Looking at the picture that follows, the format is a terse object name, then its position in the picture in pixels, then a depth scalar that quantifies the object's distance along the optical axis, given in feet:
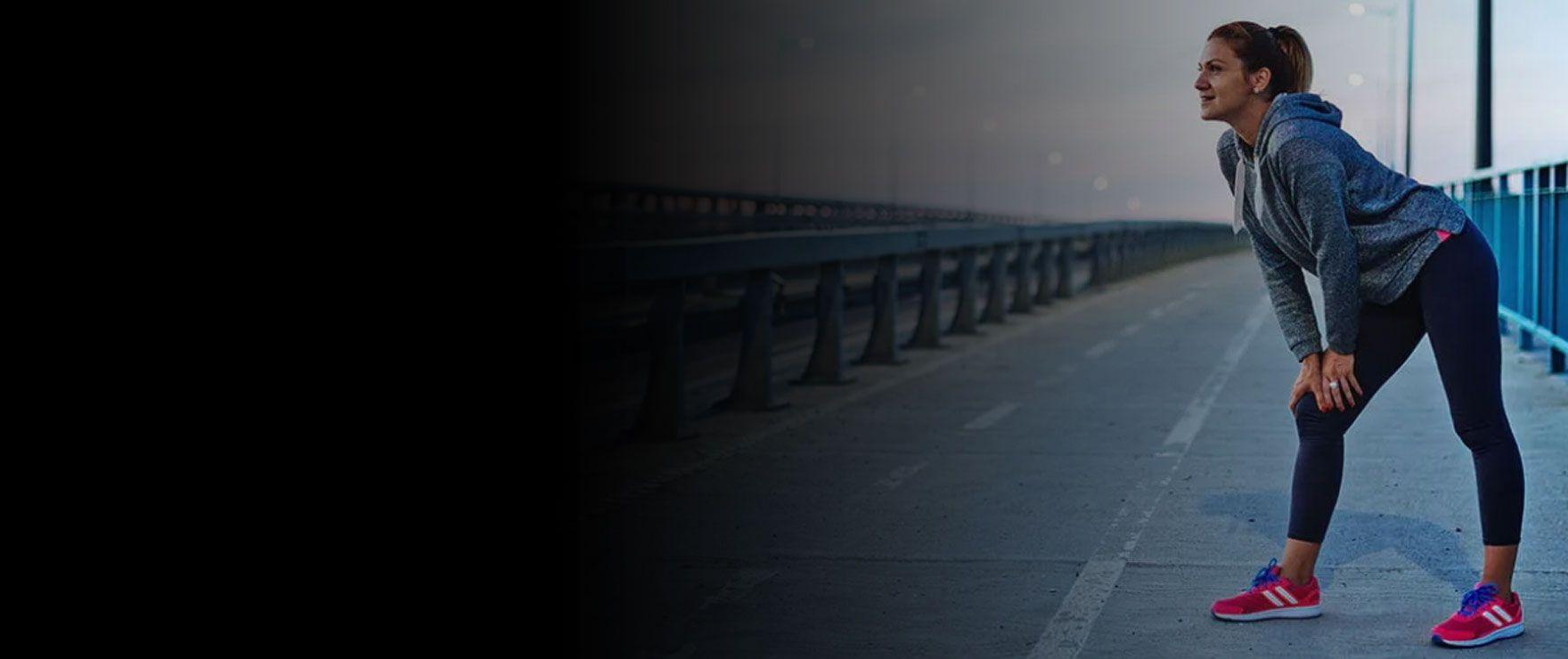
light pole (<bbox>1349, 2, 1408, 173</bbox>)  162.50
